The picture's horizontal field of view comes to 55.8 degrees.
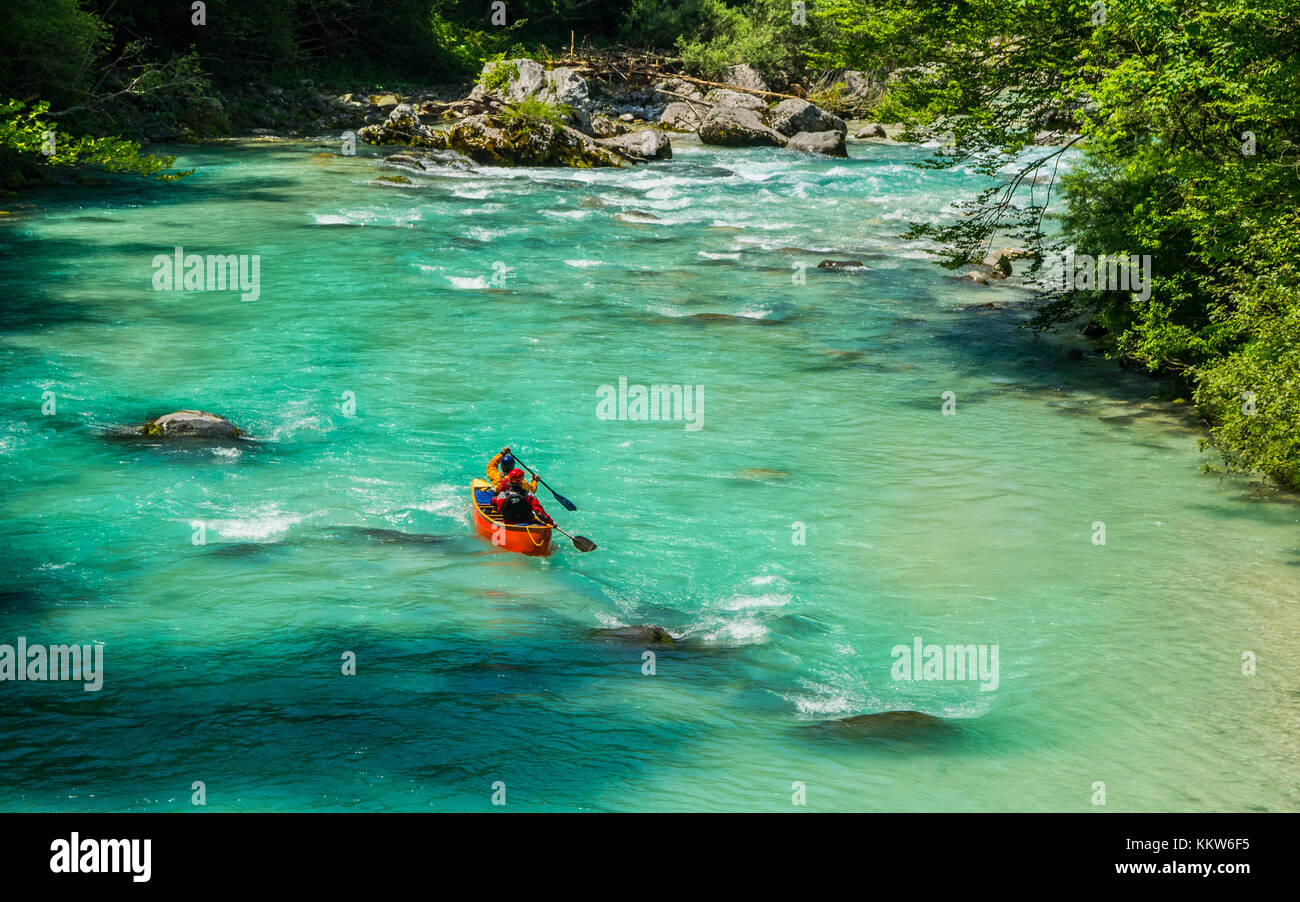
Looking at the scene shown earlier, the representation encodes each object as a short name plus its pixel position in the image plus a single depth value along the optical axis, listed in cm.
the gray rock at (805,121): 4725
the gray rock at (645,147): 4288
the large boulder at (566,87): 4425
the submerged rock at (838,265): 2804
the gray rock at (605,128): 4559
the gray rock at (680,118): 5047
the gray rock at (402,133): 4384
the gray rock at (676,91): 5303
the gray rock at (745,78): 5337
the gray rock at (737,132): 4678
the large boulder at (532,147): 4156
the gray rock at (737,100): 4934
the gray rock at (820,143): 4409
